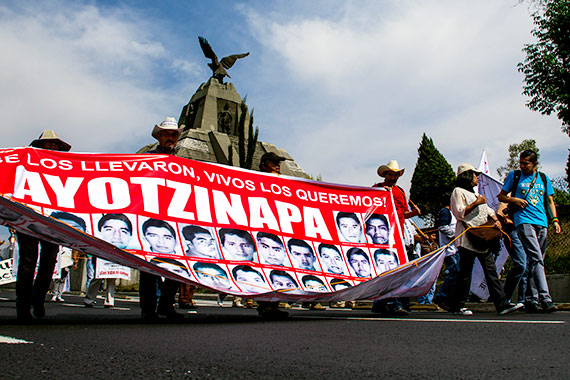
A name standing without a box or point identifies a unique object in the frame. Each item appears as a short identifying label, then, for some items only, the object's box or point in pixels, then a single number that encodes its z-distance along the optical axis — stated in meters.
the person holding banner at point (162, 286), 5.03
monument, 36.38
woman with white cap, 5.80
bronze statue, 47.72
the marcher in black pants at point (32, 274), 4.48
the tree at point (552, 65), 23.81
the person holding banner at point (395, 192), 6.46
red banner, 4.37
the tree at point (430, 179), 33.06
